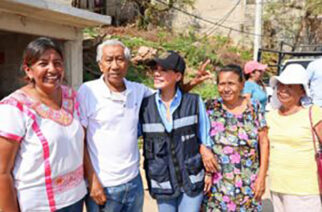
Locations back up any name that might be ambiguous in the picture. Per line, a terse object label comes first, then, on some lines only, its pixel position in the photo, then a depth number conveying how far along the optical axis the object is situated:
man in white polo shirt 2.13
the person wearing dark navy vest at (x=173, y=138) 2.27
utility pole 12.57
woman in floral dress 2.36
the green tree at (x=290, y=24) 17.19
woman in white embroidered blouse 1.67
